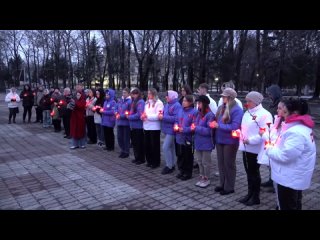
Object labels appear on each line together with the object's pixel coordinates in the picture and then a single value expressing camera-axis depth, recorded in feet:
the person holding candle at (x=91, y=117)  31.89
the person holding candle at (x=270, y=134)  12.94
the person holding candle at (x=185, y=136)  20.35
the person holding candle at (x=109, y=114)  29.01
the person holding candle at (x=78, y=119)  30.42
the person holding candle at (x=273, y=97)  18.26
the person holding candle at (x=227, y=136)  17.22
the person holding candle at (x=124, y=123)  26.45
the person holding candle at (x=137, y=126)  24.90
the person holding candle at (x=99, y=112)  31.37
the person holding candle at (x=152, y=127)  23.41
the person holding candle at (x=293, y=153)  11.29
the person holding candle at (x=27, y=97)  49.75
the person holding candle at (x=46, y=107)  44.55
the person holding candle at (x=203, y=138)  18.85
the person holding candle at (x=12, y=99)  48.14
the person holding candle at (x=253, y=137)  15.58
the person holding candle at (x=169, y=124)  22.22
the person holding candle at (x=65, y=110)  37.27
